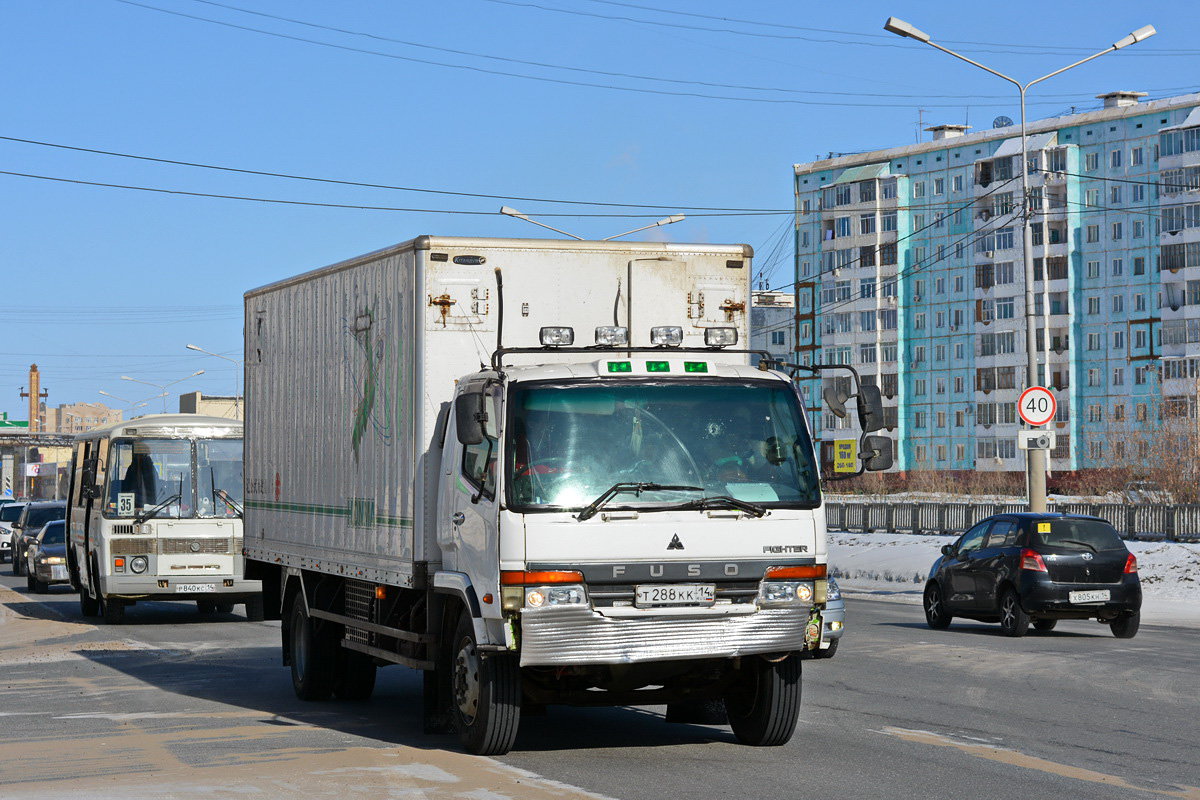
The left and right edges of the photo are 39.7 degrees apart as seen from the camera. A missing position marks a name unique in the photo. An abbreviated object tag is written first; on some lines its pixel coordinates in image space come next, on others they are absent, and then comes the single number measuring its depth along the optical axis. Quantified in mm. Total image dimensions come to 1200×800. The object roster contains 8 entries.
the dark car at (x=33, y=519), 39219
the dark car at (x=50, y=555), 33375
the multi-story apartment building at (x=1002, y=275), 97375
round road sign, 27547
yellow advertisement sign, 30517
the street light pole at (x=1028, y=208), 30172
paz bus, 23516
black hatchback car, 21094
